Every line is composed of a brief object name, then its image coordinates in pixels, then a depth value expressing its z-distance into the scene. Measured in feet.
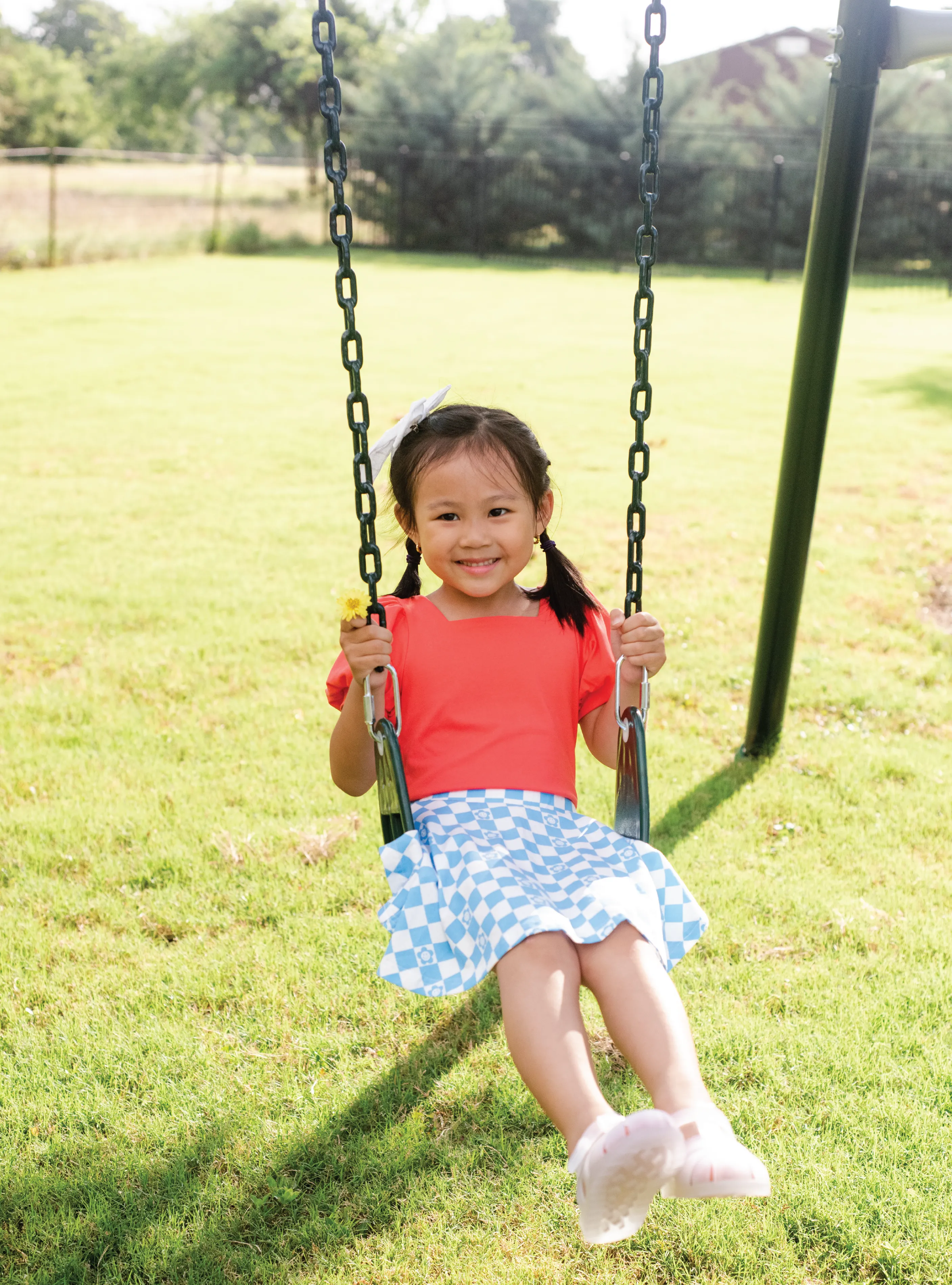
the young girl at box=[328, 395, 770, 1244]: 5.76
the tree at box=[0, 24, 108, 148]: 135.54
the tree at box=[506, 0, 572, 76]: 197.98
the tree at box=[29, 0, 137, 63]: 246.88
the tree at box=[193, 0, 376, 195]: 127.44
